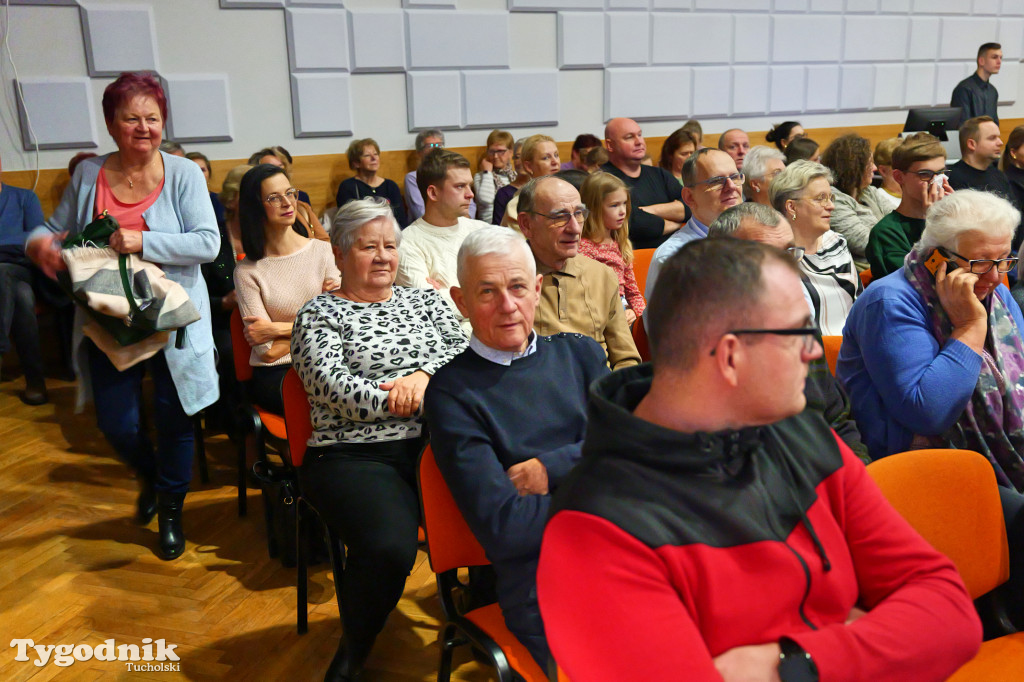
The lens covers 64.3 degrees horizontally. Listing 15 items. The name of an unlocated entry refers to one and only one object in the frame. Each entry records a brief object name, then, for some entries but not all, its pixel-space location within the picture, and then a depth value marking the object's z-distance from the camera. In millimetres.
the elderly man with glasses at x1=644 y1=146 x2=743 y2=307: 3561
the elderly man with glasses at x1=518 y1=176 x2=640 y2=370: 2799
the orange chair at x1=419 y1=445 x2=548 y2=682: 1689
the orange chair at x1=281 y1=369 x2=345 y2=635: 2363
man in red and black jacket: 1026
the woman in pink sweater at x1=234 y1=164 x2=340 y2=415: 3086
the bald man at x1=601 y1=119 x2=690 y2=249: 5062
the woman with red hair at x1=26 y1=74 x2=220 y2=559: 2670
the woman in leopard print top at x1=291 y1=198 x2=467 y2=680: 2074
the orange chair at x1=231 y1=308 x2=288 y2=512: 2822
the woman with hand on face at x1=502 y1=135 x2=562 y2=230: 5066
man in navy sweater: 1667
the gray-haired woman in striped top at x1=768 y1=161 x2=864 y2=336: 3164
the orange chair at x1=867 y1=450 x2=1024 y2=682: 1582
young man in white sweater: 3467
